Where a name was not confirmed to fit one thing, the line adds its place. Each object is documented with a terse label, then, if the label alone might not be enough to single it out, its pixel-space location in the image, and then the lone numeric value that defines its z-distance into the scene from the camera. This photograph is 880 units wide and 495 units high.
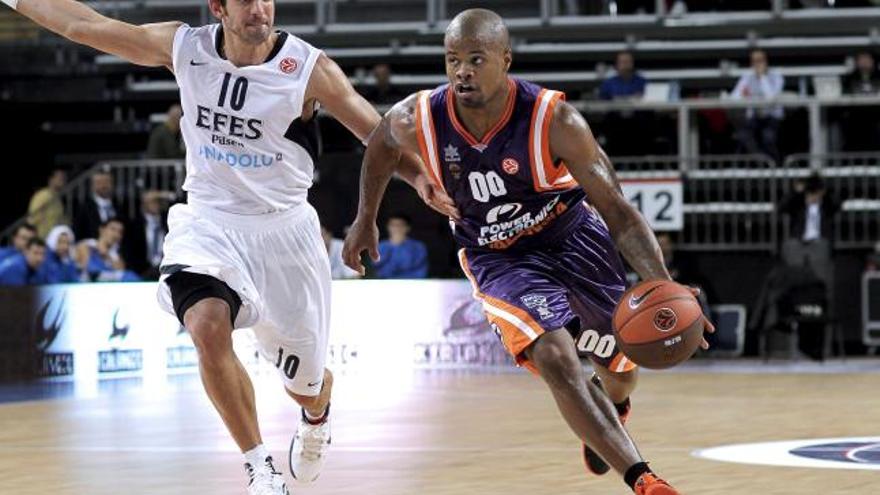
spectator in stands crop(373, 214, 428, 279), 18.53
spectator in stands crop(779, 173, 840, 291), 18.88
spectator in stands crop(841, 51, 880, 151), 19.83
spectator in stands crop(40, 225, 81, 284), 17.20
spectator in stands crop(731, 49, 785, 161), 20.06
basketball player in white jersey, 7.20
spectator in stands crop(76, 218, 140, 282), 17.69
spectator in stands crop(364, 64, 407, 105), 20.91
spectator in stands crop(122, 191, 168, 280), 18.41
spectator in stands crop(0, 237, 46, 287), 17.02
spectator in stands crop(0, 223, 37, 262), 17.30
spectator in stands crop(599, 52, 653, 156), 20.03
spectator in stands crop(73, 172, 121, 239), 19.00
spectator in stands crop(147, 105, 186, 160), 20.34
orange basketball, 6.49
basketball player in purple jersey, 6.71
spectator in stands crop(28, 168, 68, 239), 19.70
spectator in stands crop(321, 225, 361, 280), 18.25
